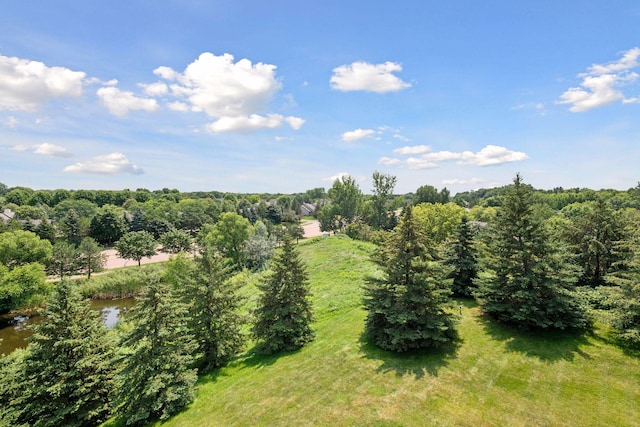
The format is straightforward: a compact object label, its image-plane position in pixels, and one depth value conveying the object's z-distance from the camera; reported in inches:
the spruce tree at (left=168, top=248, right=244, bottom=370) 605.9
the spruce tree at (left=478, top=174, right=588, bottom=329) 556.1
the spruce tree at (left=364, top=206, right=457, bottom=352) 542.3
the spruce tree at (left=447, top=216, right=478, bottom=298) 789.2
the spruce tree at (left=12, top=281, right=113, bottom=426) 488.4
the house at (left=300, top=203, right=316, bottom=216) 4958.2
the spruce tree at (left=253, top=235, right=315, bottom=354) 634.8
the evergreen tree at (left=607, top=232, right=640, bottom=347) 494.1
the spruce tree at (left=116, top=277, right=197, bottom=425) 490.6
